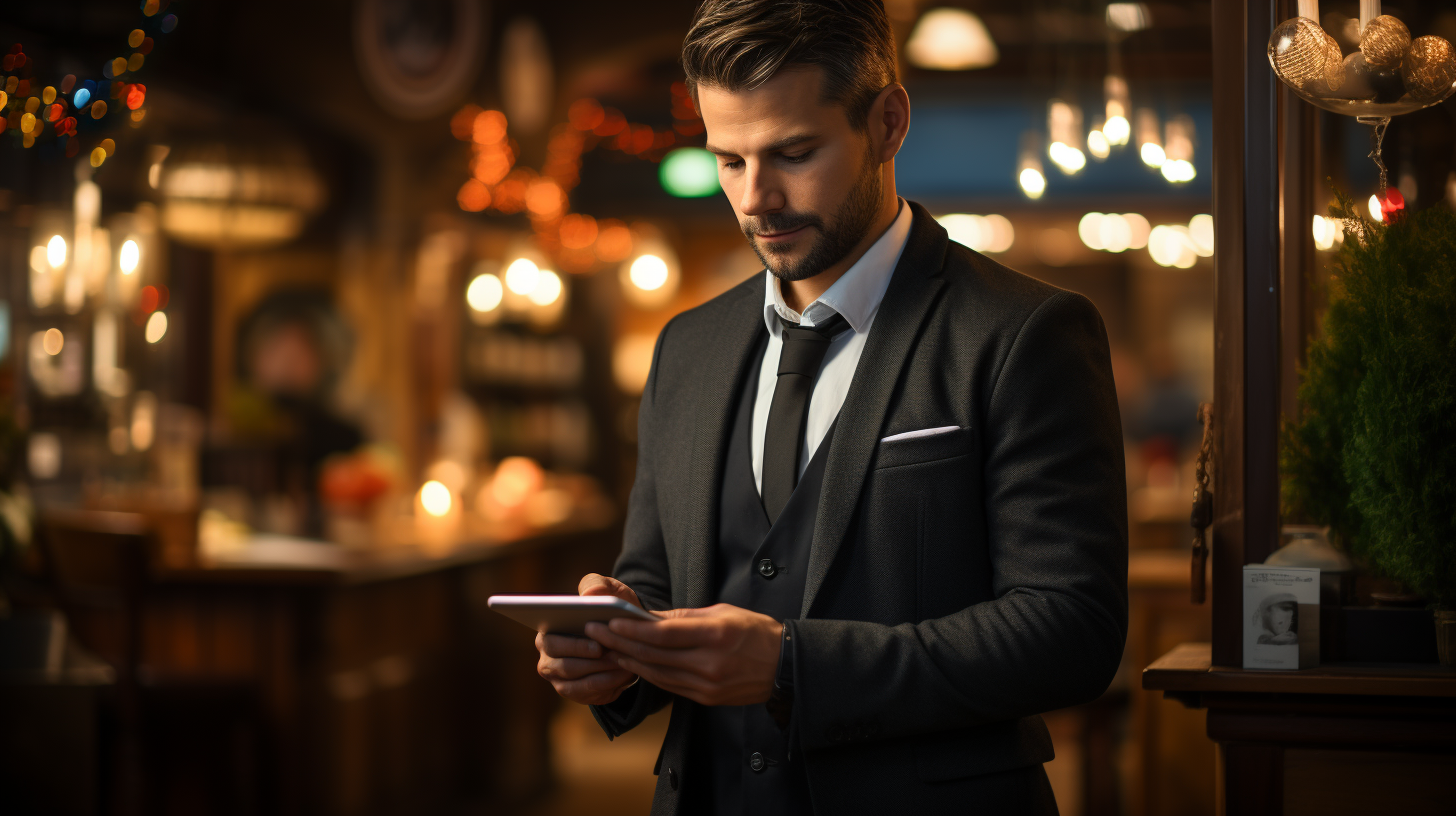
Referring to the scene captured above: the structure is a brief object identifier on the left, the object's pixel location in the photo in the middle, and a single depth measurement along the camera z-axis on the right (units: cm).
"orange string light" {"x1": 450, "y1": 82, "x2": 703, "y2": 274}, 696
